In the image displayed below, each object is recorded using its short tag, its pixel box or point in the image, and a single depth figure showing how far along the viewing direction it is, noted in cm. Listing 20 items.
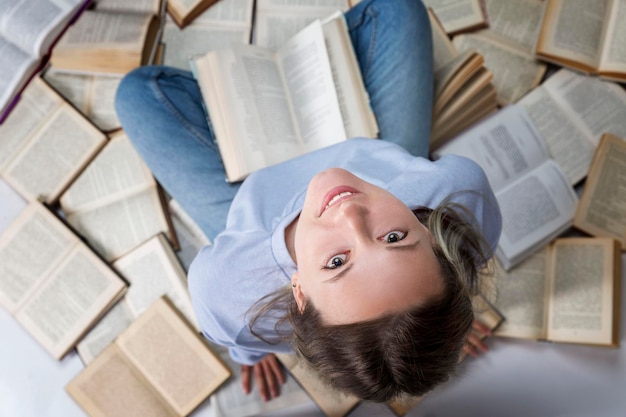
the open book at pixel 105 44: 137
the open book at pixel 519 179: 130
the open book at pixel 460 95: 126
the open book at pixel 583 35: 135
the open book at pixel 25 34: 135
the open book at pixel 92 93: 141
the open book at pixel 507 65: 141
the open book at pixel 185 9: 142
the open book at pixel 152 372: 127
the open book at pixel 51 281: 132
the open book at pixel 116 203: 135
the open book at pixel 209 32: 145
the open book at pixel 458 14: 144
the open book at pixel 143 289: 132
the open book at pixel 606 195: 129
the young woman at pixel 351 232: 66
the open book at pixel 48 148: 138
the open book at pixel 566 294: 125
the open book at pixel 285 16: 146
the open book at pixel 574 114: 136
